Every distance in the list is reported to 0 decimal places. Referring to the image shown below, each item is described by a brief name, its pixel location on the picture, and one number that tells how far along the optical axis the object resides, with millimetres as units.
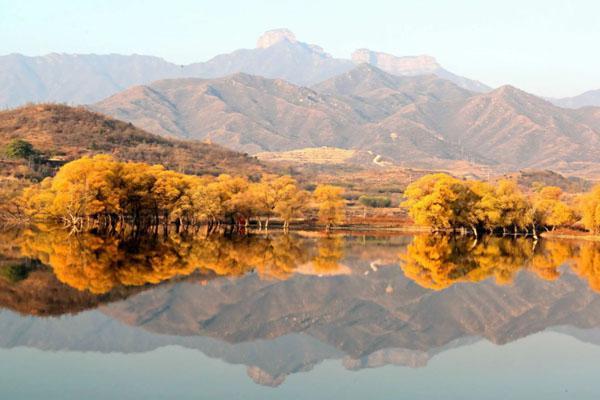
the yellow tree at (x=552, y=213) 137875
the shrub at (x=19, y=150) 190875
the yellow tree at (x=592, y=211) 123375
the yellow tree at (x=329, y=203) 138625
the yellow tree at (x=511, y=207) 127875
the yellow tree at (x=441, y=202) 122688
